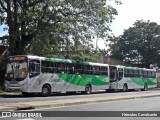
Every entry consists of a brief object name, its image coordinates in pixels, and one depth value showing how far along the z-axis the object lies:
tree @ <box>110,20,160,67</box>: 69.44
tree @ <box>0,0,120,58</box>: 33.44
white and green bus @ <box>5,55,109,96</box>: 25.64
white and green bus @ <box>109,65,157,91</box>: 38.50
